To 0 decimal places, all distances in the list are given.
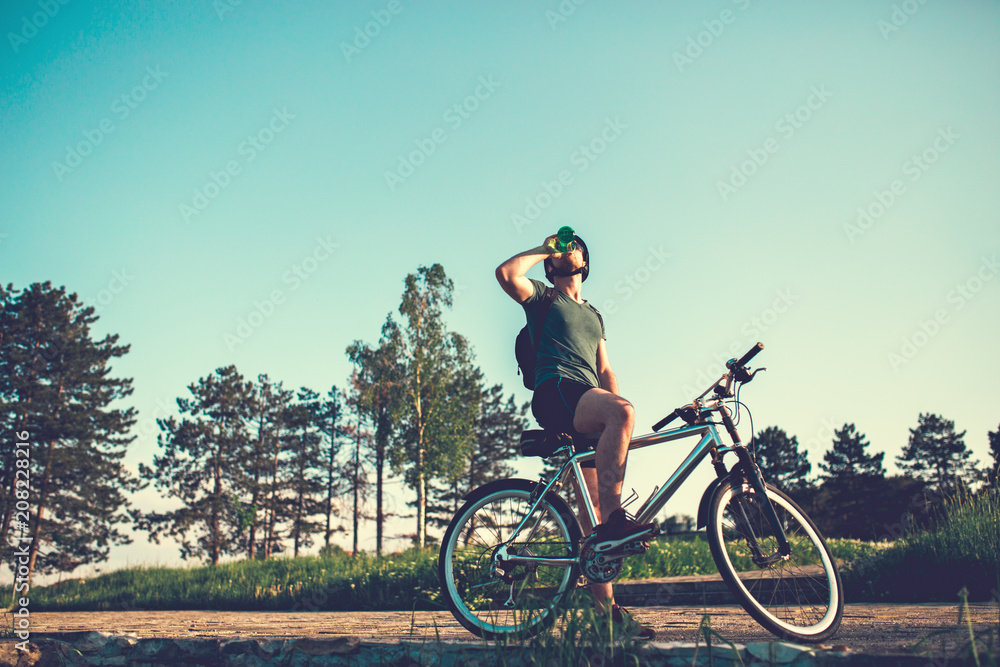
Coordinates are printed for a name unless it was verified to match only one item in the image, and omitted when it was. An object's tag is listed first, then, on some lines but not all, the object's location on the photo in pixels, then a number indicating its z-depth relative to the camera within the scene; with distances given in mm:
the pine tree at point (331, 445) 38531
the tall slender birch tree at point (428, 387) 26750
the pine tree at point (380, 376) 26641
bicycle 2717
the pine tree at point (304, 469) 37344
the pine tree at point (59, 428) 25859
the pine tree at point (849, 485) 35812
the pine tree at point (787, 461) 39219
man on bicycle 2947
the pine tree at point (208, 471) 32250
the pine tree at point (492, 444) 39291
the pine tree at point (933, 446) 42562
